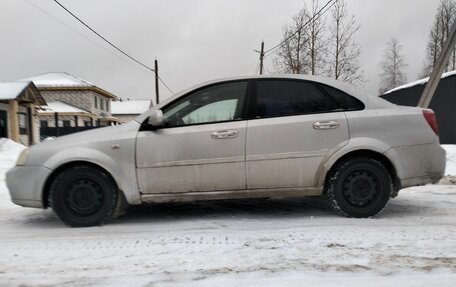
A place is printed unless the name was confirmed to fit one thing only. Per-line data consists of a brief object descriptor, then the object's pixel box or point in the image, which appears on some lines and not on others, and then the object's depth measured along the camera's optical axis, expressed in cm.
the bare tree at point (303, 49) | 2875
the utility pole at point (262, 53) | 3644
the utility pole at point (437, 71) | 912
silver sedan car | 479
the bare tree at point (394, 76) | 5115
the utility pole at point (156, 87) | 3794
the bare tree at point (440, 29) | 3962
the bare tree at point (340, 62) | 2833
